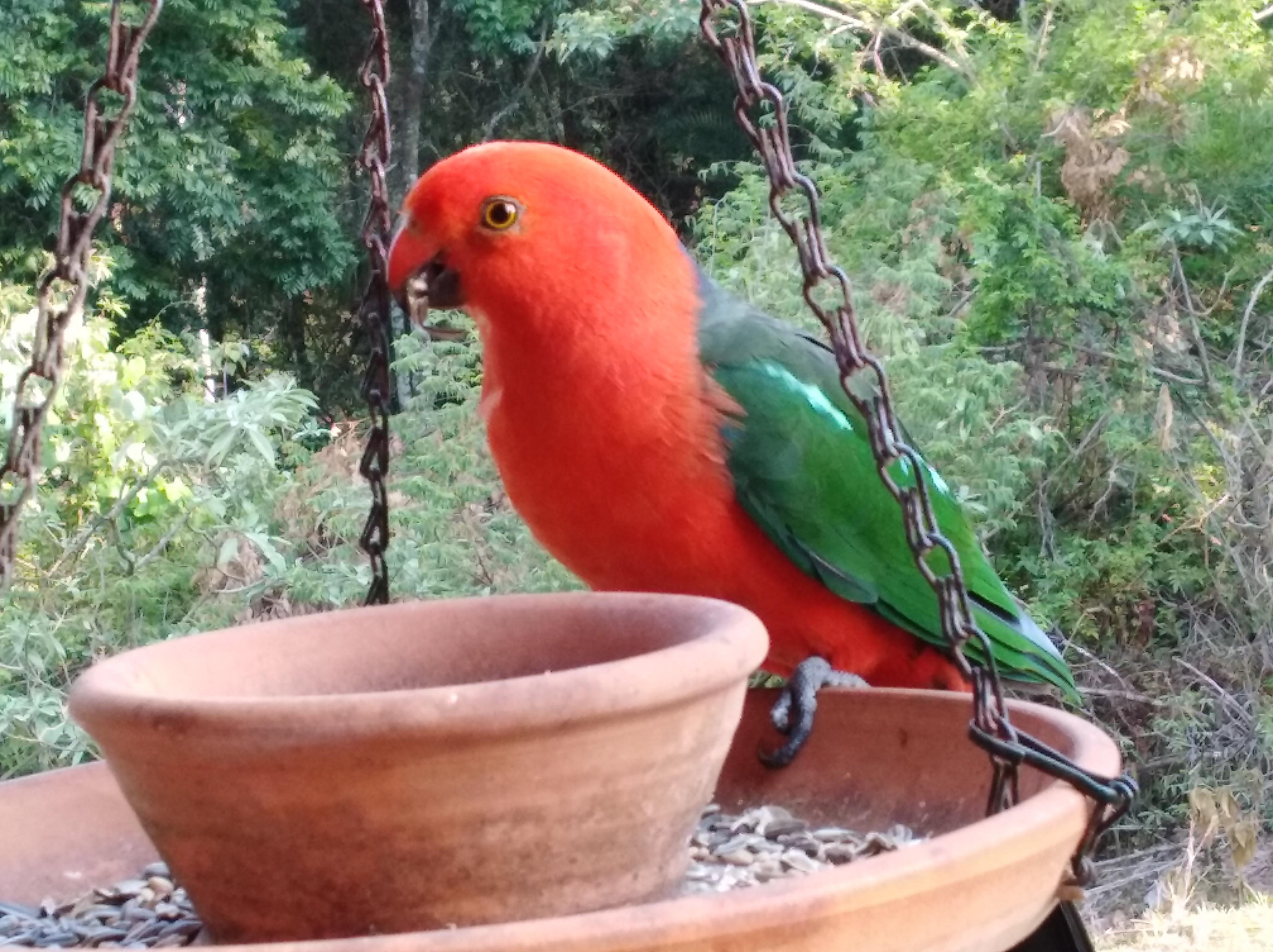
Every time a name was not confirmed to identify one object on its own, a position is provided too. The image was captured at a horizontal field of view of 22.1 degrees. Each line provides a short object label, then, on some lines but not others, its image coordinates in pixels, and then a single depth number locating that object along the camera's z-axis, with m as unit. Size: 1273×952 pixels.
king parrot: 0.91
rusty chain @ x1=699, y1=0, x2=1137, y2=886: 0.78
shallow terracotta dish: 0.63
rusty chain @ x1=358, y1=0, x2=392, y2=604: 0.89
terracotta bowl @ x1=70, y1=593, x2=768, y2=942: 0.70
